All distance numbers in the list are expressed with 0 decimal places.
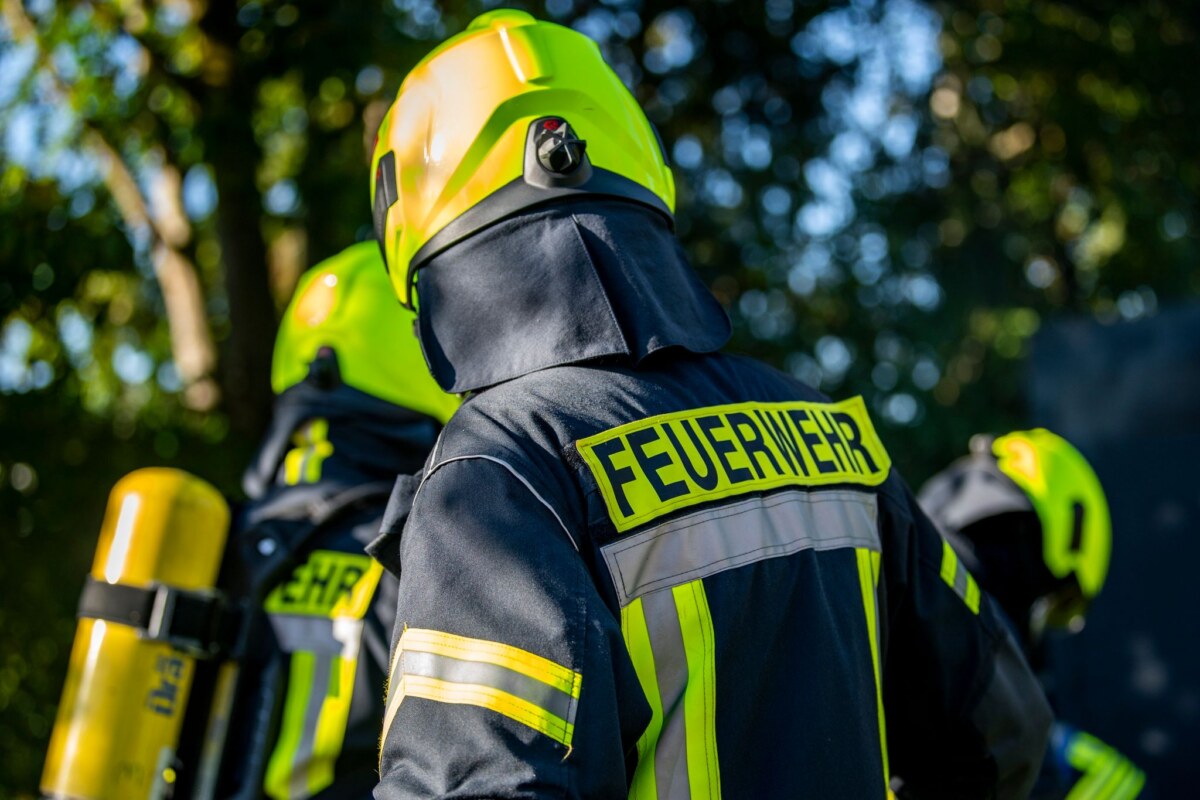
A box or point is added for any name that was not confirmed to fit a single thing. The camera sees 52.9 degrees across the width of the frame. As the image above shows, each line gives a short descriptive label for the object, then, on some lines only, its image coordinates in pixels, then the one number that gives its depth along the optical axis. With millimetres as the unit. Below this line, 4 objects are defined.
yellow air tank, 2287
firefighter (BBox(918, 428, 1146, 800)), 3059
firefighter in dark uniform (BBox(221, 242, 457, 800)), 2201
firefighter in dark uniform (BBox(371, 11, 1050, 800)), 1155
